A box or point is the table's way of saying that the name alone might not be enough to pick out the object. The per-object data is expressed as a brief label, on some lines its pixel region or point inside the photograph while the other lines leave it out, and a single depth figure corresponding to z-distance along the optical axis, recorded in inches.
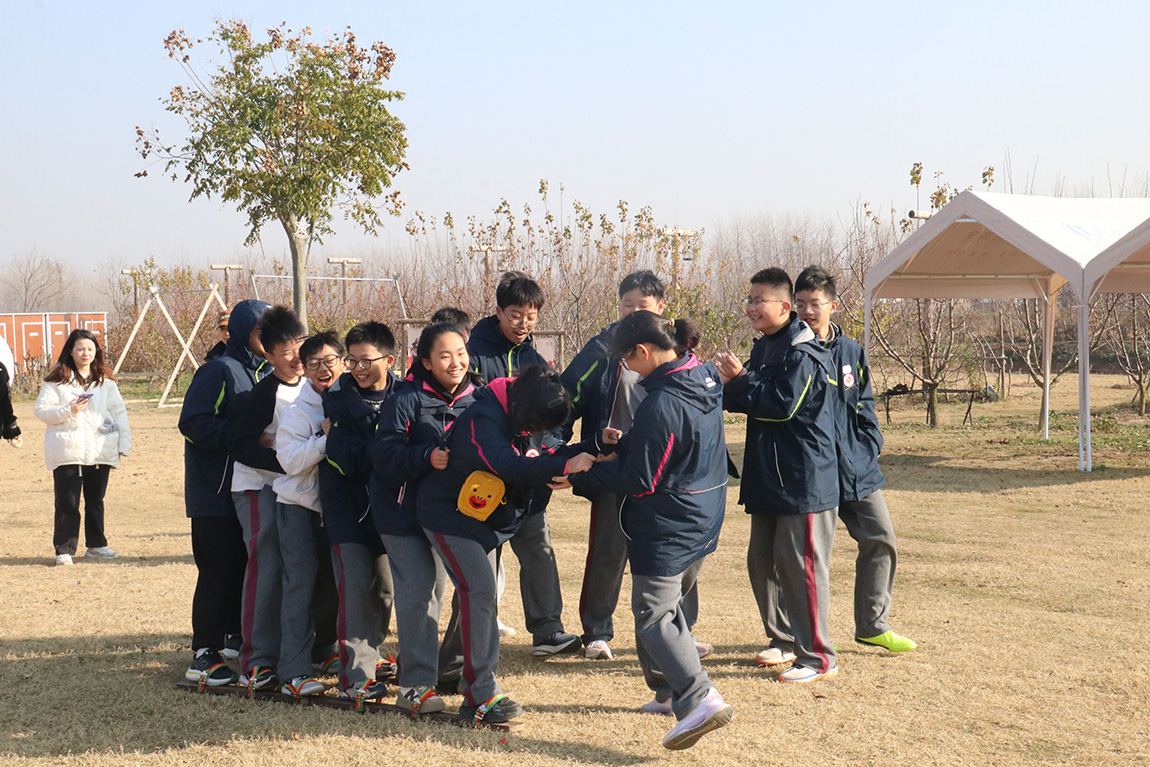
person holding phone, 265.6
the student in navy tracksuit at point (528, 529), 178.9
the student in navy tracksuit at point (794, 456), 161.6
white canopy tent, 387.2
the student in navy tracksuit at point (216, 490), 166.7
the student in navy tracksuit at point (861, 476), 174.9
